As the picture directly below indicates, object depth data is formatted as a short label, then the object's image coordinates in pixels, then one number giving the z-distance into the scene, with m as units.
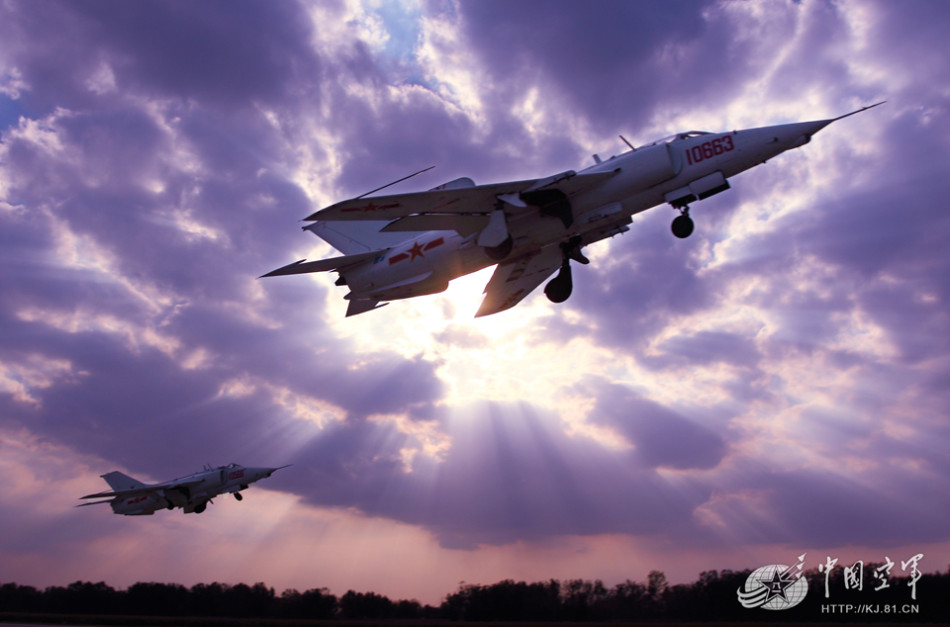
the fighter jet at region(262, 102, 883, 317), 24.09
